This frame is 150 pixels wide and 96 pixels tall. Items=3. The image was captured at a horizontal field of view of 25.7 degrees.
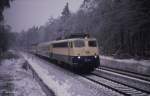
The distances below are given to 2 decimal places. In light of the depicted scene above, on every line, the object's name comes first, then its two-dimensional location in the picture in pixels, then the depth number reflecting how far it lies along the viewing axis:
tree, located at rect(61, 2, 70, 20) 120.65
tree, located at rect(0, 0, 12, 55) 30.57
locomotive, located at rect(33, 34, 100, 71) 27.50
